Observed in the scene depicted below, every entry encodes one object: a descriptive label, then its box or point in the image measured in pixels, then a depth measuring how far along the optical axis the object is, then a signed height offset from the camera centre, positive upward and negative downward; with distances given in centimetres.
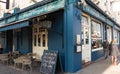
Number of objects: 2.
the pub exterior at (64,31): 426 +59
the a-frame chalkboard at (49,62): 398 -121
